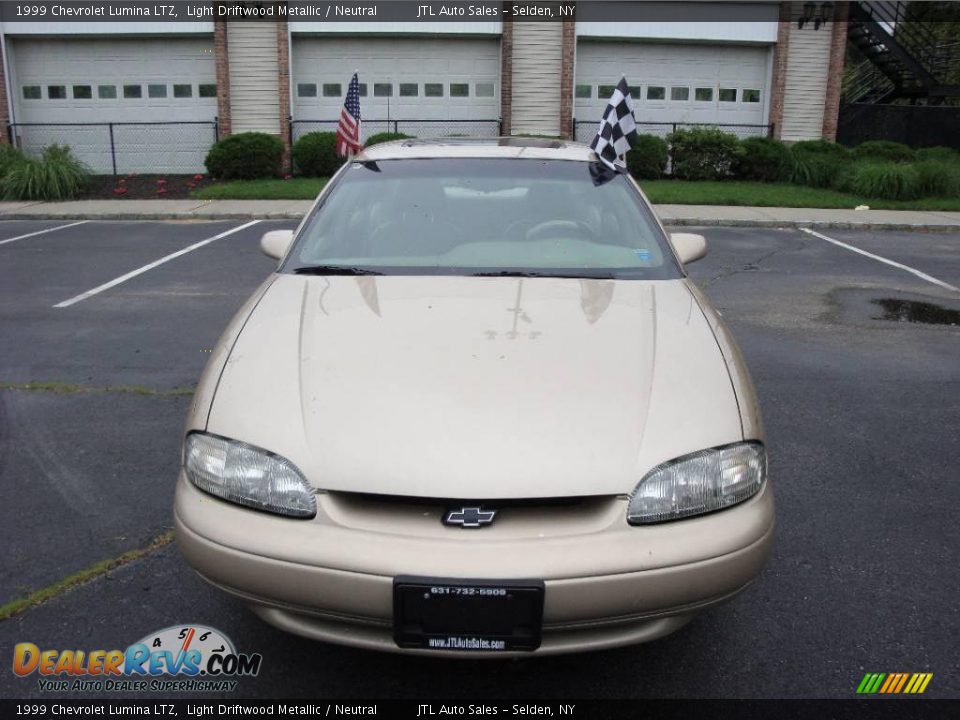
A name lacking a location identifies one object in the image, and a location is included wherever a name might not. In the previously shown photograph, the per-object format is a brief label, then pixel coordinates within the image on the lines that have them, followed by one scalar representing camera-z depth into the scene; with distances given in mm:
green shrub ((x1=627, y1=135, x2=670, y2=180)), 17953
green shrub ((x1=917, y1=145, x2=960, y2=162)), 18531
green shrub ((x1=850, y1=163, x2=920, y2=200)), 15680
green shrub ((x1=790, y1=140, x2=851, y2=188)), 17484
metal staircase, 21844
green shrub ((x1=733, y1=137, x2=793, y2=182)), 18281
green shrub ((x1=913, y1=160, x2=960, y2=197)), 16031
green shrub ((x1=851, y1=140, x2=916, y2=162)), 18078
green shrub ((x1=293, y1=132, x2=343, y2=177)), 18062
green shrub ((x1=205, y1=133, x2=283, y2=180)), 17688
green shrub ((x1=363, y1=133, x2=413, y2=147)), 17625
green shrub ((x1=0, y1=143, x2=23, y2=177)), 16047
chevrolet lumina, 2203
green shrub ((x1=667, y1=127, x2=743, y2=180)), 18172
